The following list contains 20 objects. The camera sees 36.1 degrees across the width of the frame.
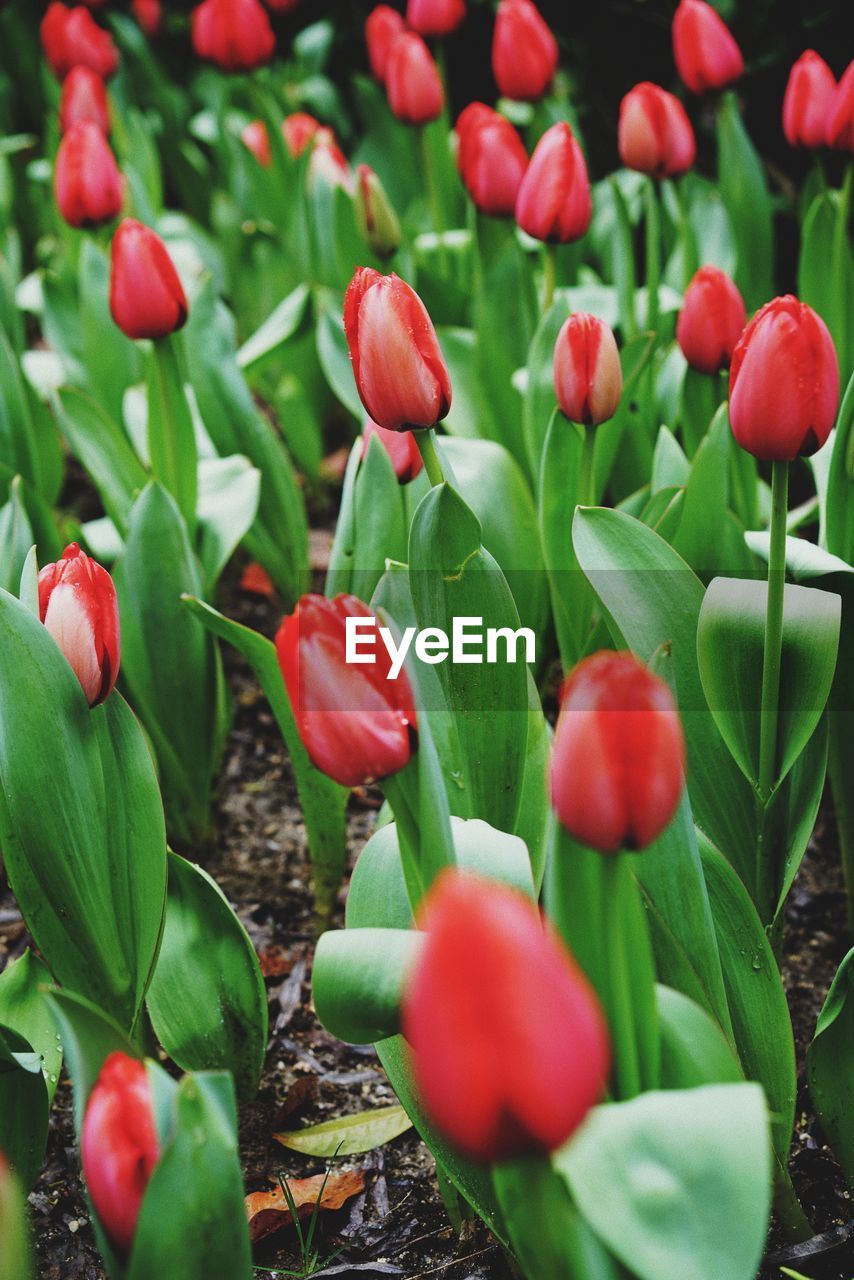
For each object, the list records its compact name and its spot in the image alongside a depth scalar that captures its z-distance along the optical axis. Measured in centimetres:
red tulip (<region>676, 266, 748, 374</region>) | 145
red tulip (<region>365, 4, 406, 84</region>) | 262
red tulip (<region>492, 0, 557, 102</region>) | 204
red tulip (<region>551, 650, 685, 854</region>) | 67
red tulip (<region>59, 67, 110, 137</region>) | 249
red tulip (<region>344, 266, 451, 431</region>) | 104
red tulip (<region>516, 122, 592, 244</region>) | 156
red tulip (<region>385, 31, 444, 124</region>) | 215
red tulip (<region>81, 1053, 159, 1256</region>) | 72
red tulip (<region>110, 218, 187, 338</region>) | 156
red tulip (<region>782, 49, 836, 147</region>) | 178
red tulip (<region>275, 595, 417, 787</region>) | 79
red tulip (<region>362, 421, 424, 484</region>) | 136
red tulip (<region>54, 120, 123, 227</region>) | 195
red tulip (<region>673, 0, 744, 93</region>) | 191
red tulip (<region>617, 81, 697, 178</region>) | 178
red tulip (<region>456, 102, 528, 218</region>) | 179
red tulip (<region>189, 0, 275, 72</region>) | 251
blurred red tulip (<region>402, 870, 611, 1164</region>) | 52
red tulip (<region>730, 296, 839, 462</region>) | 100
